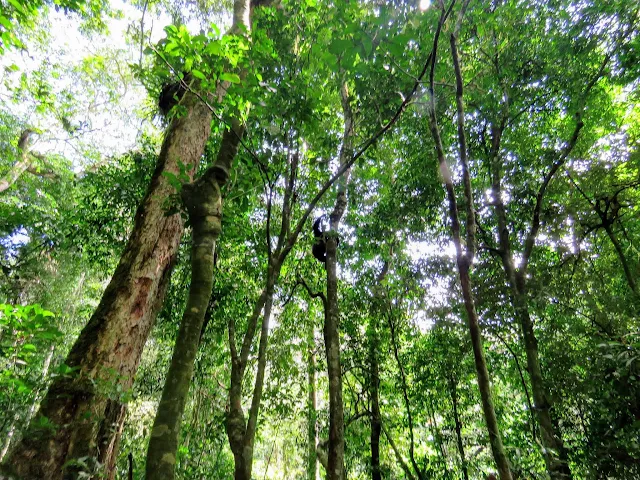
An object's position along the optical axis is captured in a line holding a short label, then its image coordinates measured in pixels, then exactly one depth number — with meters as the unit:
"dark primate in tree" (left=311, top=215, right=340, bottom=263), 5.30
